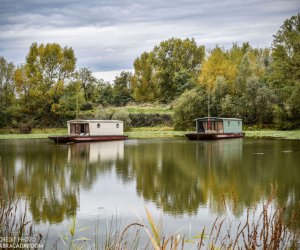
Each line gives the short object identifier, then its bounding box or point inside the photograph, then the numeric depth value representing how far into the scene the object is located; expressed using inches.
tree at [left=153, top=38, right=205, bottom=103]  2425.0
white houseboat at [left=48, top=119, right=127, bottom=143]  1468.9
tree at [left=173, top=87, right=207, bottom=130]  1913.1
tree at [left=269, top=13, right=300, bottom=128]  1507.1
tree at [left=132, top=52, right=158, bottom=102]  2492.3
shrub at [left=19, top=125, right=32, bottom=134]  1863.9
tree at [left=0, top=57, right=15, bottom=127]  2021.4
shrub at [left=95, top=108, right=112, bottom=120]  1921.0
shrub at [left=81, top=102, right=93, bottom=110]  2119.8
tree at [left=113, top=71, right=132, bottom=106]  2532.0
